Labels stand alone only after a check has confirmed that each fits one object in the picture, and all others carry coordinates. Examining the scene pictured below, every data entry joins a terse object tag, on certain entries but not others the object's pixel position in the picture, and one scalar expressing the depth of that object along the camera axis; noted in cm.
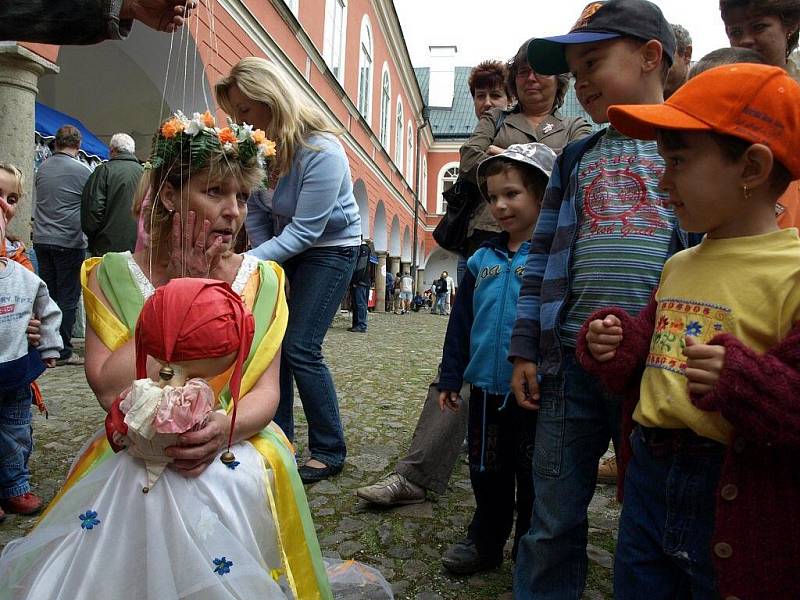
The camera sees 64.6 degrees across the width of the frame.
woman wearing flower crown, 132
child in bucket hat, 214
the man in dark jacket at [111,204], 568
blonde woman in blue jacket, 275
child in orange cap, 115
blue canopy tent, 714
